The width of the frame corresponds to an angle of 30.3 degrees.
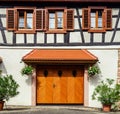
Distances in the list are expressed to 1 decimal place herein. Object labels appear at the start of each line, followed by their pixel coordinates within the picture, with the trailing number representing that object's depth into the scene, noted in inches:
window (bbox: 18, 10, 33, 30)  510.8
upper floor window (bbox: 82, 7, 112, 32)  505.1
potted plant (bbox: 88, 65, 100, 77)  496.4
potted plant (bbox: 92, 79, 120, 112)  473.0
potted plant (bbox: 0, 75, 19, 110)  455.0
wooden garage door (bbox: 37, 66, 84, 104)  515.3
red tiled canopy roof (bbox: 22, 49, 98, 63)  488.6
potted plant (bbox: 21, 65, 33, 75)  497.9
